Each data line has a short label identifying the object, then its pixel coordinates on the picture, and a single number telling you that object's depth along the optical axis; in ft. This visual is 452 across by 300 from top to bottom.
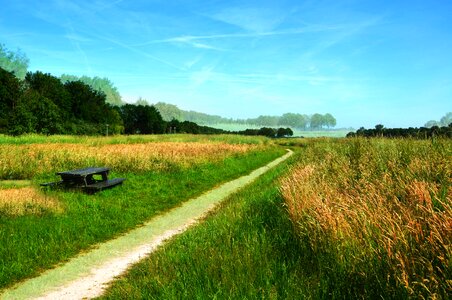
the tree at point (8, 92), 219.00
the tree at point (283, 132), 365.77
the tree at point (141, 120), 388.78
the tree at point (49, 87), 263.29
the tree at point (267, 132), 360.11
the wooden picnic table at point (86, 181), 42.86
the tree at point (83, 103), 304.91
